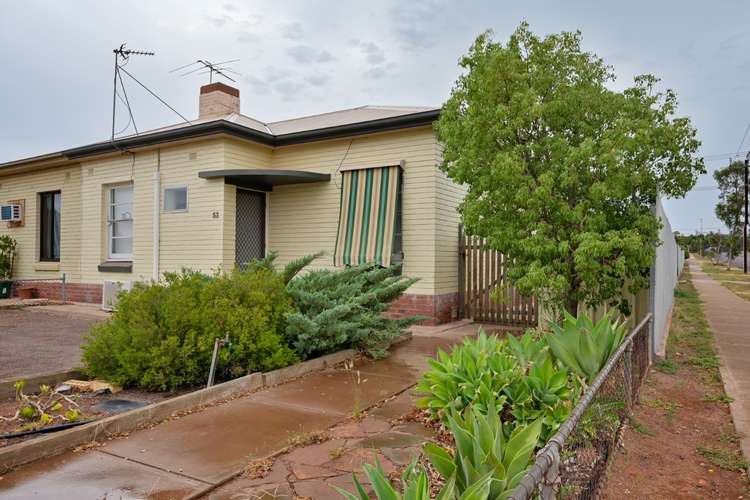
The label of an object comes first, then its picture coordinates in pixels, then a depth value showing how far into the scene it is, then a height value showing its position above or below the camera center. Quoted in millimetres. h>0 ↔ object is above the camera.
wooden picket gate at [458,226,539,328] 9992 -804
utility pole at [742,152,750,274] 32287 +1695
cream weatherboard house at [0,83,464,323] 9906 +1077
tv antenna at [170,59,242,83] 13320 +4596
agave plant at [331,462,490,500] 1688 -814
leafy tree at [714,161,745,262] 39031 +4520
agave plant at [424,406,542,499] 2010 -850
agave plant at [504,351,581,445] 3615 -1035
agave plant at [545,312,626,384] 4172 -752
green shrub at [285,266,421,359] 6020 -749
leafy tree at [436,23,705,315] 5895 +1062
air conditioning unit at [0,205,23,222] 15086 +940
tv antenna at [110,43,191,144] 13492 +4557
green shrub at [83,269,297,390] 5129 -894
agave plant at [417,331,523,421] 3791 -955
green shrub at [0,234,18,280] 14969 -300
